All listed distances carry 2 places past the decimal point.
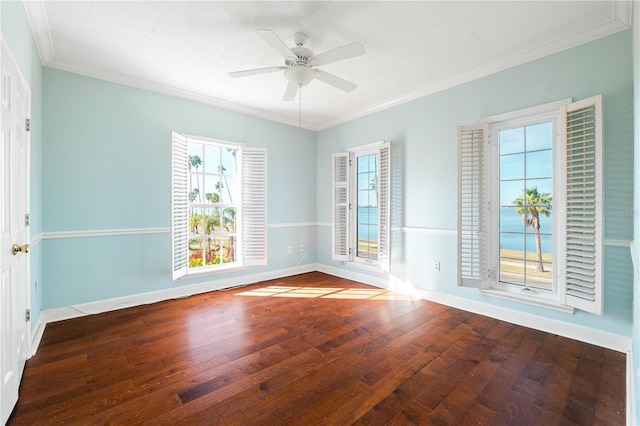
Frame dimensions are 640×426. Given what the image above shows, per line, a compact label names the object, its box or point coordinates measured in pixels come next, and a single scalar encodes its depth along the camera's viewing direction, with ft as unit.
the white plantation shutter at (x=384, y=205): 12.85
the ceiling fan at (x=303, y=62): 7.02
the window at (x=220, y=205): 12.37
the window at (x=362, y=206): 13.28
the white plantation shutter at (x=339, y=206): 15.16
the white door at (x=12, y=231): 4.93
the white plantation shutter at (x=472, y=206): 10.00
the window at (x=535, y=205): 7.71
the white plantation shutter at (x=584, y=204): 7.48
